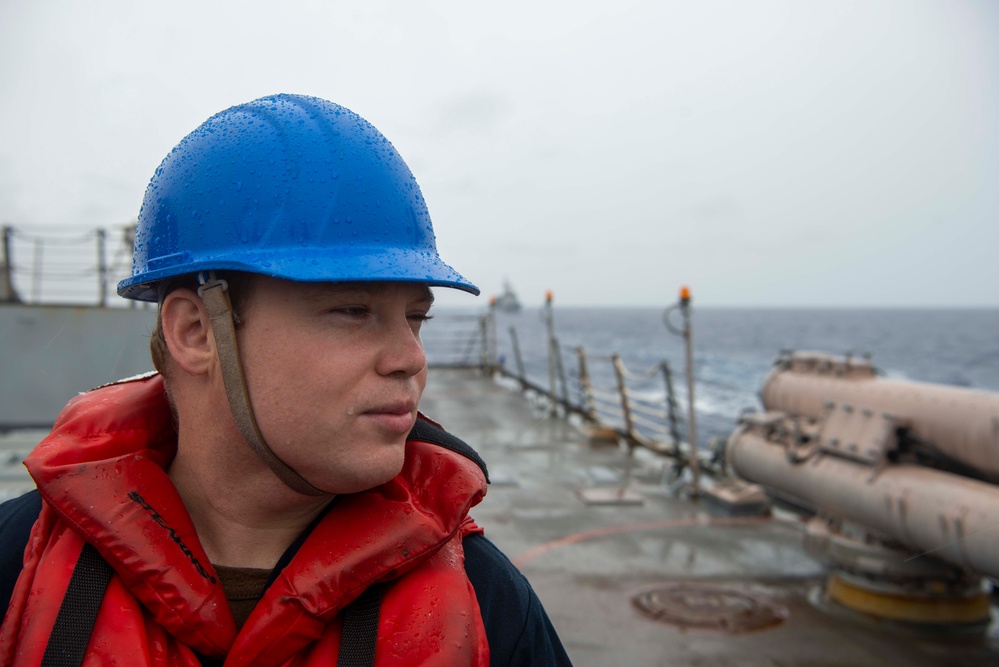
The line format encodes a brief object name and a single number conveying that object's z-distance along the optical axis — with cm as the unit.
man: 133
